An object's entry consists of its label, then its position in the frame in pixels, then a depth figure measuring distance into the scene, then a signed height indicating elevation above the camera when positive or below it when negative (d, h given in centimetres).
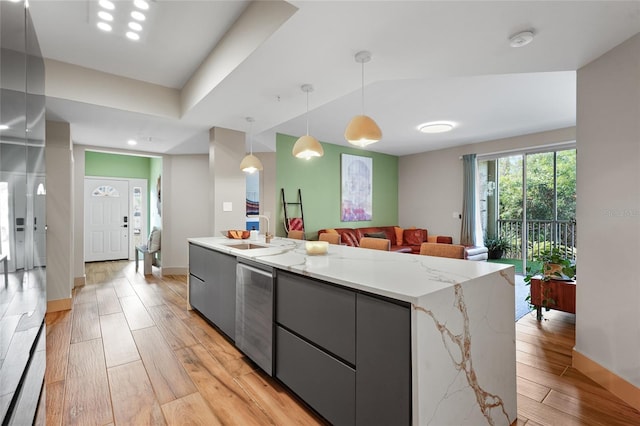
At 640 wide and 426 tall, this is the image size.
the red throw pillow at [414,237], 676 -62
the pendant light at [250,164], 337 +51
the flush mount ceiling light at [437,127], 471 +133
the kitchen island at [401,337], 121 -61
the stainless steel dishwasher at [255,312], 206 -76
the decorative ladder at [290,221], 557 -21
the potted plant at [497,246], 623 -75
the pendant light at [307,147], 270 +57
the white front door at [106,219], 675 -22
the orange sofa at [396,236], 607 -57
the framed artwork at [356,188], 659 +49
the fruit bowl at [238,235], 350 -29
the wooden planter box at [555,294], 306 -89
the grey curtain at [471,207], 609 +6
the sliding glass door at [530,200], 525 +18
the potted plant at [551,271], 320 -66
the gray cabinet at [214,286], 262 -75
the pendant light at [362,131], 224 +59
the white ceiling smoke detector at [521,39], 186 +109
